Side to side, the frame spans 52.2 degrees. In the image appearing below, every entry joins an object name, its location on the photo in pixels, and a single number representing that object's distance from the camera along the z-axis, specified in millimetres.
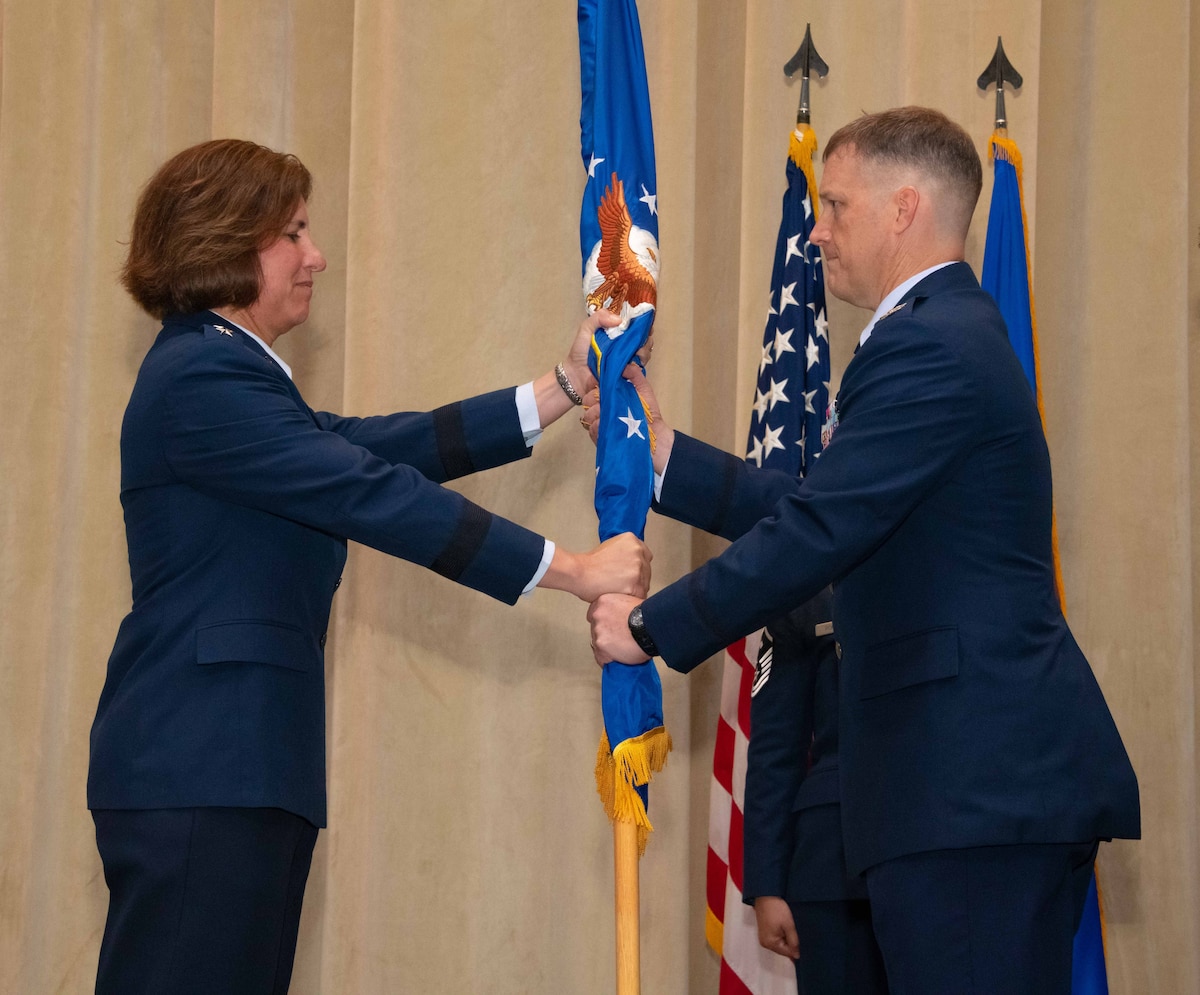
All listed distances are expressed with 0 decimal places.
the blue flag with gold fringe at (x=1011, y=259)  3230
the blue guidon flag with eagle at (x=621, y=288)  2262
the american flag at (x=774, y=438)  3006
